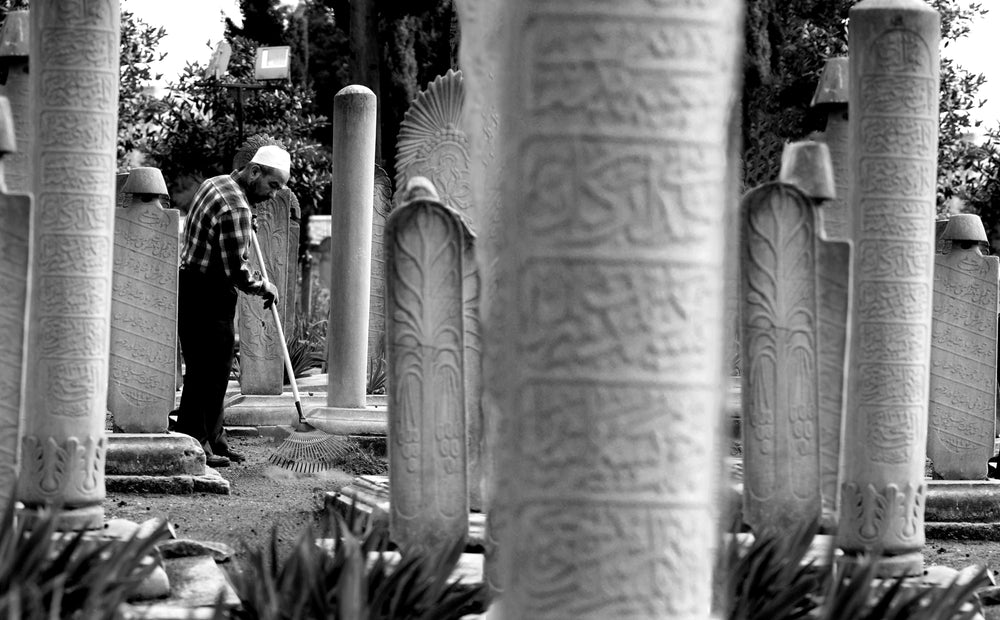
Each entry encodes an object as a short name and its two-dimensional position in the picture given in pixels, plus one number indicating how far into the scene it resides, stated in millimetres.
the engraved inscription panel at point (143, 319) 9242
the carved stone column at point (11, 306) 4598
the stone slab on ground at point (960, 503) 8953
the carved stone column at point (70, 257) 6117
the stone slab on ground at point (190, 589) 4566
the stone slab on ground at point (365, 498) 7051
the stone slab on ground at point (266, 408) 12094
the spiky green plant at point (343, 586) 3922
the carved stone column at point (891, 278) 6316
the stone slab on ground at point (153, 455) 8844
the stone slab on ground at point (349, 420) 10484
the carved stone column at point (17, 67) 8672
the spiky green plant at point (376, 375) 12672
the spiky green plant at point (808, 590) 4039
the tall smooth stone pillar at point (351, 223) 11180
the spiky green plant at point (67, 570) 3732
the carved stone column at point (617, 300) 2758
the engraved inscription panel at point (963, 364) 9352
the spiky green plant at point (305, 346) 15422
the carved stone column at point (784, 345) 5434
